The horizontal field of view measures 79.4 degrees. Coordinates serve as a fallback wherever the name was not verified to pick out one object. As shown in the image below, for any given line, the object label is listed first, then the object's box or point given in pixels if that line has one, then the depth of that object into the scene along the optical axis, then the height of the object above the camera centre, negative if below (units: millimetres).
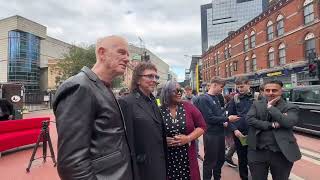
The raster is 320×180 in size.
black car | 6861 -692
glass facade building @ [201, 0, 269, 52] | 78996 +31562
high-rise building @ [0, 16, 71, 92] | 44766 +9661
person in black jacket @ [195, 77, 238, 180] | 3107 -734
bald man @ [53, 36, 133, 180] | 1058 -238
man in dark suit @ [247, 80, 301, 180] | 2200 -561
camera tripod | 4650 -1083
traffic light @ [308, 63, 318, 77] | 9928 +1040
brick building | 16845 +4850
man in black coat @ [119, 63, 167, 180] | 1664 -414
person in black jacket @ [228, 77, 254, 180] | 3278 -427
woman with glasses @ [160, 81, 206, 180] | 2033 -451
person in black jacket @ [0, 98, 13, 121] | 6343 -623
